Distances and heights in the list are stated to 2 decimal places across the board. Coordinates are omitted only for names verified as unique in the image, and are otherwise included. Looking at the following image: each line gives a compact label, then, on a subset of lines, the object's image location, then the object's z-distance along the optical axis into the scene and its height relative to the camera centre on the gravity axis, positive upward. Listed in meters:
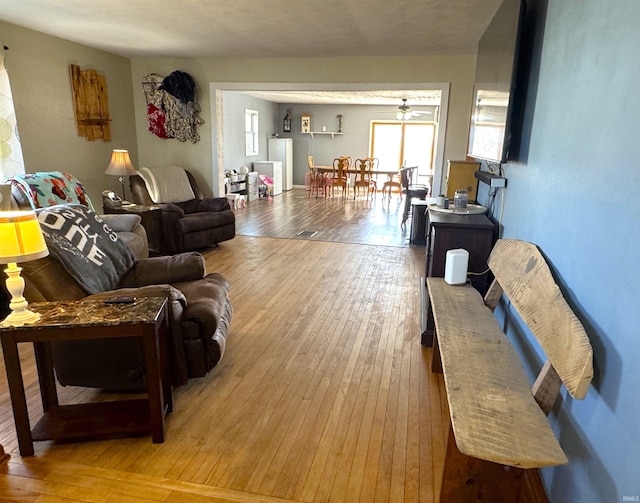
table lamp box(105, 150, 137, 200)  4.93 -0.24
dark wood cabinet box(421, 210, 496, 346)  2.59 -0.55
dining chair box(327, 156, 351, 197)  9.38 -0.59
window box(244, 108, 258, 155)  9.48 +0.36
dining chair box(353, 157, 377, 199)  9.04 -0.69
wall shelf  11.42 +0.44
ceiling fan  8.91 +0.86
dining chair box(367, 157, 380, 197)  9.73 -0.45
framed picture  11.43 +0.68
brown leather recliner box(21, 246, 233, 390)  2.04 -0.97
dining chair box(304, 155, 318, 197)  9.94 -0.74
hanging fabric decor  5.82 +0.54
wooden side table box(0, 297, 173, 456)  1.64 -0.95
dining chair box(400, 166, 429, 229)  6.48 -0.61
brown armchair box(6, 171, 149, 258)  3.67 -0.50
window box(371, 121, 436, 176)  11.13 +0.20
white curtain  3.95 +0.08
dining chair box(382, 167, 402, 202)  9.10 -0.75
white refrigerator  10.87 -0.11
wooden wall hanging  5.04 +0.49
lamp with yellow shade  1.65 -0.43
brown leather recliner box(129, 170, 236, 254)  4.71 -0.86
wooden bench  1.15 -0.76
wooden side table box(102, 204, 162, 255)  4.61 -0.80
